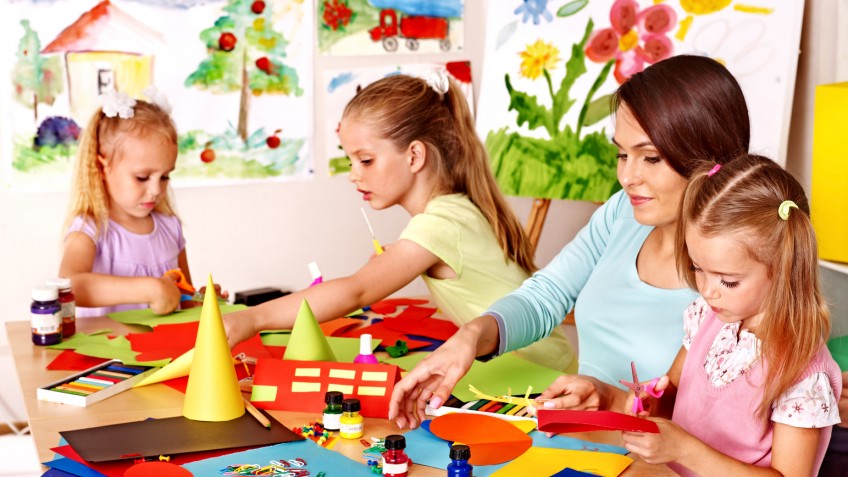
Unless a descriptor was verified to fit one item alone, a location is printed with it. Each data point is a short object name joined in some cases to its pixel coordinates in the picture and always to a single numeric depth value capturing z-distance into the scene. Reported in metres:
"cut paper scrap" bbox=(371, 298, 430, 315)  2.04
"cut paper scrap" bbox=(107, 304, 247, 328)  1.89
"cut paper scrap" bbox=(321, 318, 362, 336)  1.83
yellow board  2.30
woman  1.41
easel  3.22
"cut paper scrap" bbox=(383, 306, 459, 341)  1.84
